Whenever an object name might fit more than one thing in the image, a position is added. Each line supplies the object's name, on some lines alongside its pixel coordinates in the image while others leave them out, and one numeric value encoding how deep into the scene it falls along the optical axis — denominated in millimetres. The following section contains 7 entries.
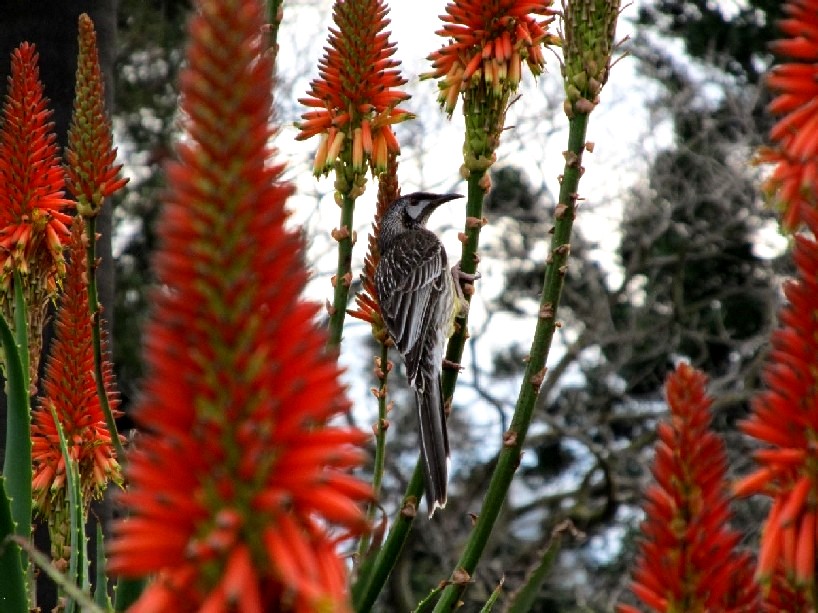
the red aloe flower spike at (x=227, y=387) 1818
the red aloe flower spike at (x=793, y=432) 2098
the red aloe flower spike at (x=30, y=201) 4250
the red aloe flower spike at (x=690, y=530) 2197
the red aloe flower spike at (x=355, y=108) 5055
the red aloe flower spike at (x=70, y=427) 4371
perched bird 8203
